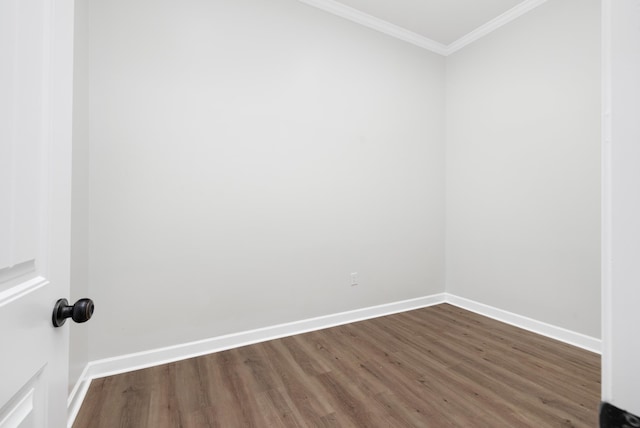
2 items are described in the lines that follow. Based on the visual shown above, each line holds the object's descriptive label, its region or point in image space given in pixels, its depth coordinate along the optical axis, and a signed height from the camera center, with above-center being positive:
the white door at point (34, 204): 0.47 +0.02
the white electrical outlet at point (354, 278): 2.81 -0.63
